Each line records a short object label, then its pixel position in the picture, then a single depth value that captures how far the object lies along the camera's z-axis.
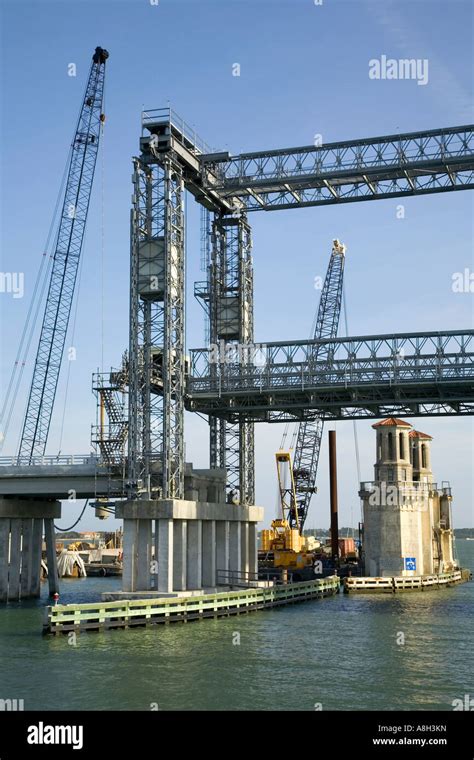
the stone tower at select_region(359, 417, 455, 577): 81.38
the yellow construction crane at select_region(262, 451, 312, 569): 91.75
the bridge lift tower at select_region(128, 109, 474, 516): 60.97
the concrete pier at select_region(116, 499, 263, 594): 58.09
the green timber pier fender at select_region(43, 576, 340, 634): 48.22
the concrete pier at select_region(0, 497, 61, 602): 72.56
